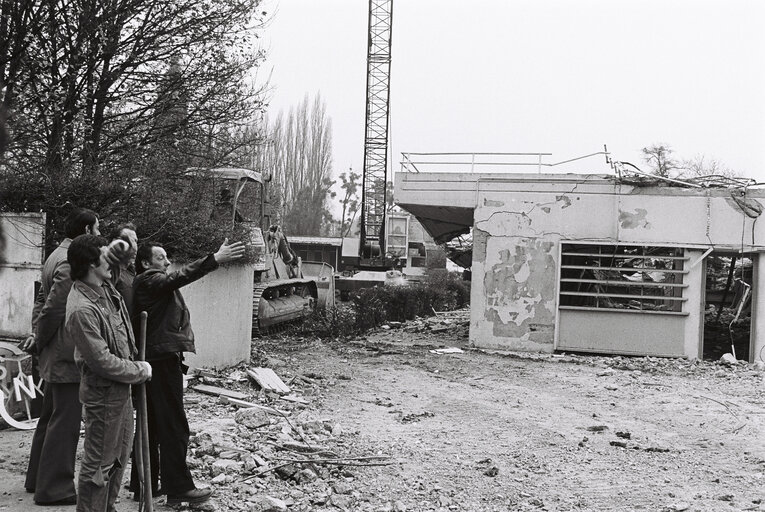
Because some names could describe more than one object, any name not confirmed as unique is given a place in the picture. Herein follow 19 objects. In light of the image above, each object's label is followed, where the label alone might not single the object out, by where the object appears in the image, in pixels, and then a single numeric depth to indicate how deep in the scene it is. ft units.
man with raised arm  15.65
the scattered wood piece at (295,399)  30.19
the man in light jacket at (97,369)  12.89
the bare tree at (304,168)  186.91
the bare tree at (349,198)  233.19
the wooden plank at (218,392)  28.99
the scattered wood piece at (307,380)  34.71
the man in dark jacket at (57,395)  15.19
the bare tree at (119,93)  30.86
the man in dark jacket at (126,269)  14.13
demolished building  50.67
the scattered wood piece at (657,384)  38.86
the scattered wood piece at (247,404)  27.04
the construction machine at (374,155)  156.97
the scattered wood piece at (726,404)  32.30
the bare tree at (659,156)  120.24
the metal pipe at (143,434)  13.83
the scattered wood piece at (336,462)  19.53
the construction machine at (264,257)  45.95
